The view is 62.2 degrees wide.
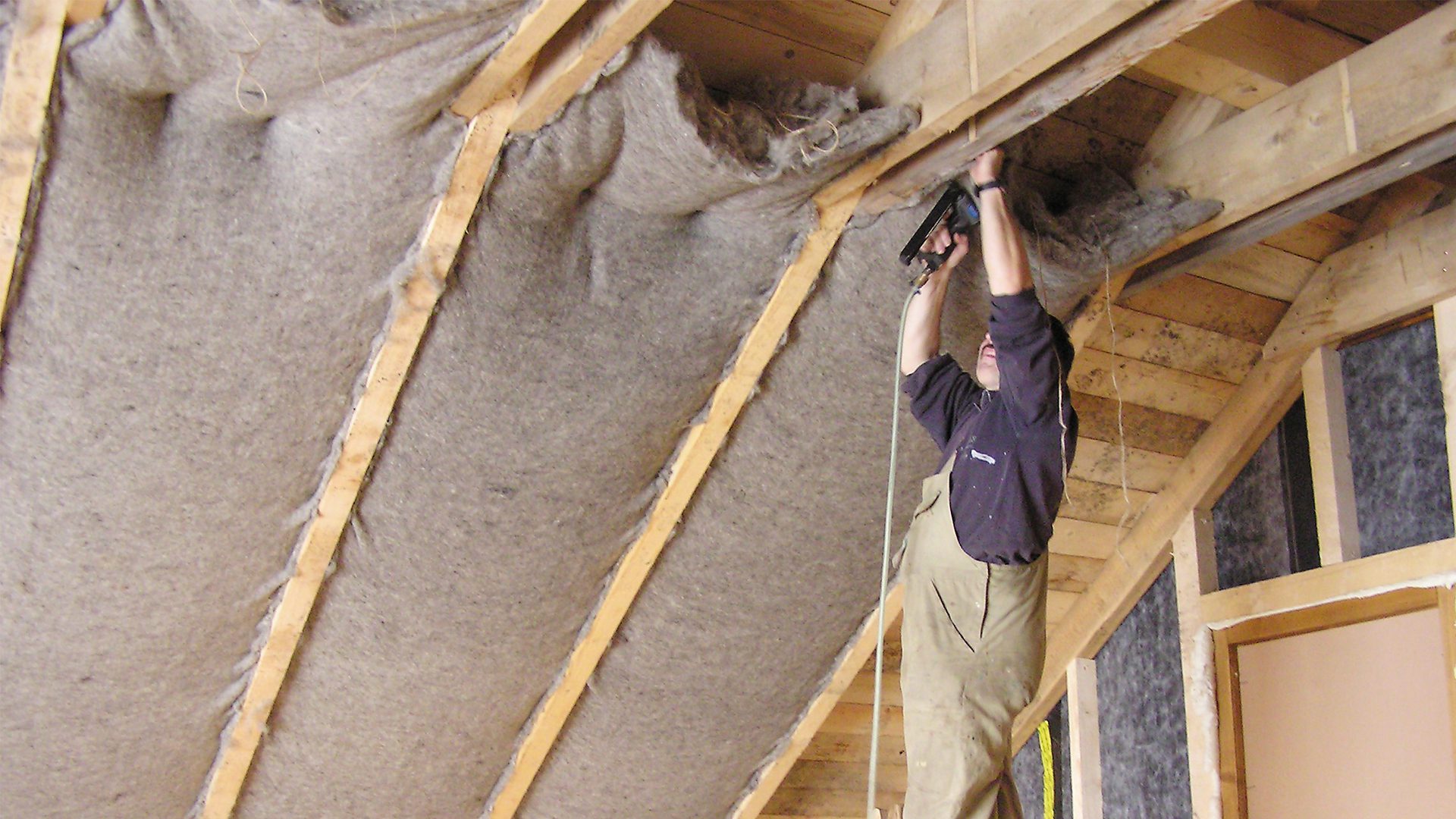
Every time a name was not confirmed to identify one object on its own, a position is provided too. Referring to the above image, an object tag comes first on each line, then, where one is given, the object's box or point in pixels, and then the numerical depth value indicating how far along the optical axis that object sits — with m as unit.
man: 2.09
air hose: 2.01
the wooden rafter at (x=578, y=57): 1.69
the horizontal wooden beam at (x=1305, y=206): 2.04
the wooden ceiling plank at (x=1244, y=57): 2.12
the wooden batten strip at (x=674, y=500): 2.27
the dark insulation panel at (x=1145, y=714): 3.34
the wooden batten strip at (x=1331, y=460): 2.95
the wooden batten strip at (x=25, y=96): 1.66
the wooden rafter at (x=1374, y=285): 2.70
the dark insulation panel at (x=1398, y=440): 2.79
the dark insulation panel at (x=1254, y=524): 3.18
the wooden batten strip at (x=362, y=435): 1.97
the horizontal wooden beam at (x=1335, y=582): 2.71
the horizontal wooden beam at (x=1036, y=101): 1.68
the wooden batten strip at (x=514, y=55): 1.66
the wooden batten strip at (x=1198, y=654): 3.18
